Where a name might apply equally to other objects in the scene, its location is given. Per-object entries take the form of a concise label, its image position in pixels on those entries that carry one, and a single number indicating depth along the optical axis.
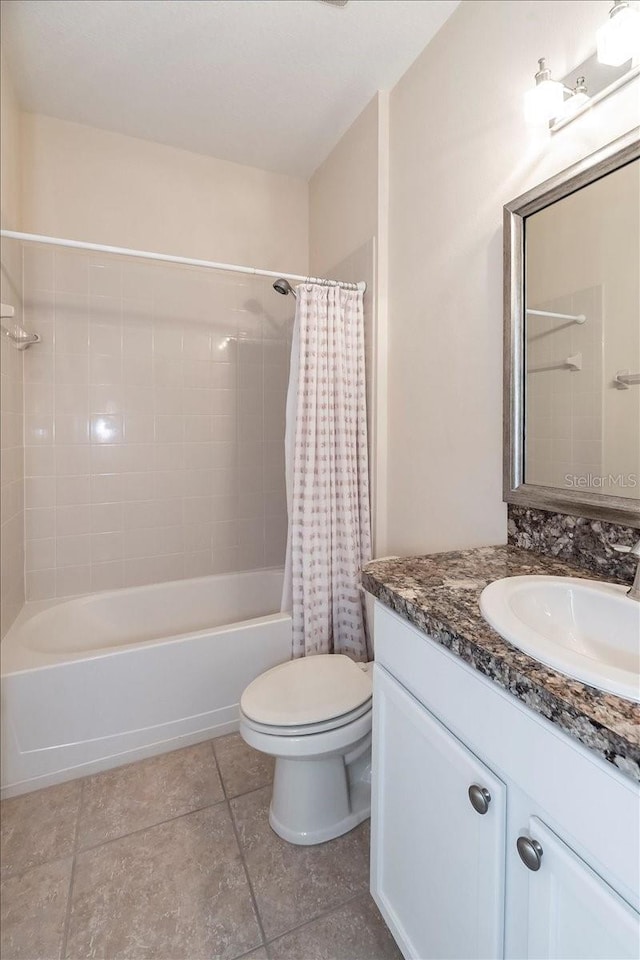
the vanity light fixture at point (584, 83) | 0.92
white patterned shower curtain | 1.85
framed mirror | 0.98
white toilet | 1.27
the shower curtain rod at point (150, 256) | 1.56
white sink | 0.69
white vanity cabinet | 0.51
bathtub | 1.57
